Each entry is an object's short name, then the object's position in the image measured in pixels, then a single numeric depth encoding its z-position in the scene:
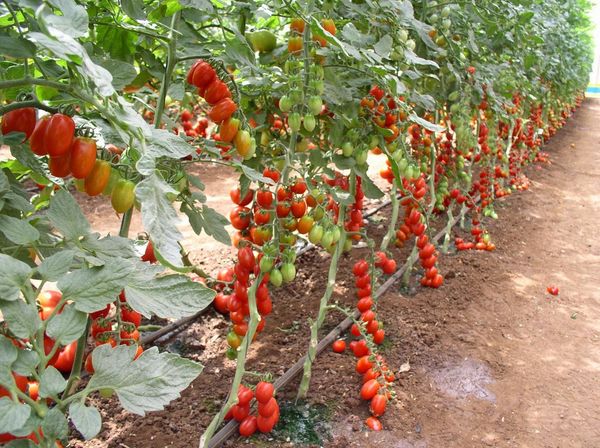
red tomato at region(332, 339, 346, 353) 2.54
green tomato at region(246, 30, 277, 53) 1.64
